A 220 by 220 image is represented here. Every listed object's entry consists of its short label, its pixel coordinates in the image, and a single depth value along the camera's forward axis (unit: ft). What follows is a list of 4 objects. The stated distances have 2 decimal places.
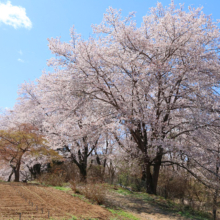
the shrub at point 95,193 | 27.35
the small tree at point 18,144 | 44.52
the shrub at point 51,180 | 39.83
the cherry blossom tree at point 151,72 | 31.78
